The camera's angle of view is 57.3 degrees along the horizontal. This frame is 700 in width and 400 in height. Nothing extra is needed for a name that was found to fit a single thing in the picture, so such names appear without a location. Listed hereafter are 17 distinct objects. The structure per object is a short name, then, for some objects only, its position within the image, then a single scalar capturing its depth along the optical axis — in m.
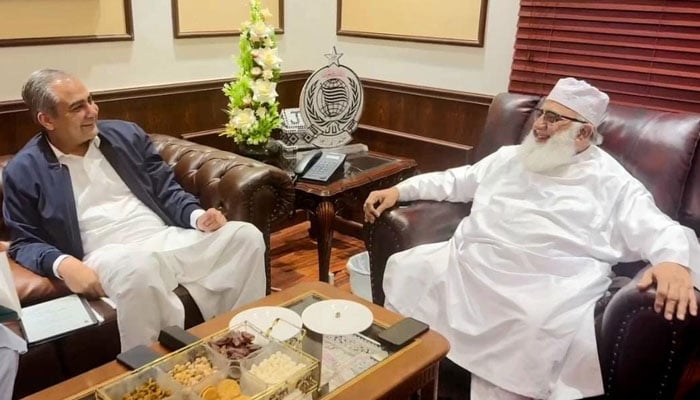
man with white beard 1.87
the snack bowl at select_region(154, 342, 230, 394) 1.38
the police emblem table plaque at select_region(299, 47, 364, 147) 2.87
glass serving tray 1.50
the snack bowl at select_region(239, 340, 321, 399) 1.36
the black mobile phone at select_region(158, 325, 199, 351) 1.56
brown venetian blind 2.49
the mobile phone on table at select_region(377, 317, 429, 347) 1.61
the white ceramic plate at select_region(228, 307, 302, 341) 1.60
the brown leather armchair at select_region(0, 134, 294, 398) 1.82
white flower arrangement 2.73
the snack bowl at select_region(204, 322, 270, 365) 1.47
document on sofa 1.76
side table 2.61
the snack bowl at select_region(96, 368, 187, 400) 1.34
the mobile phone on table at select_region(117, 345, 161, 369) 1.48
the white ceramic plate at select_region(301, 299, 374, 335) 1.62
